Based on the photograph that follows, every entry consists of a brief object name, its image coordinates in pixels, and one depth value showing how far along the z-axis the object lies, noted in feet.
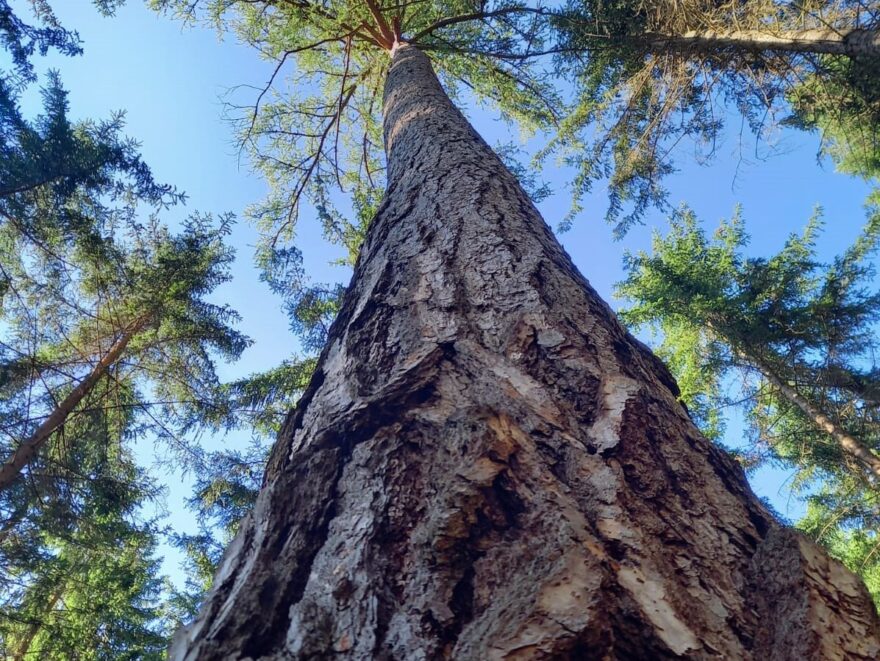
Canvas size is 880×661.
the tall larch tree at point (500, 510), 2.89
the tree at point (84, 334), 21.45
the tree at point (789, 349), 26.96
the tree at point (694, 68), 18.08
